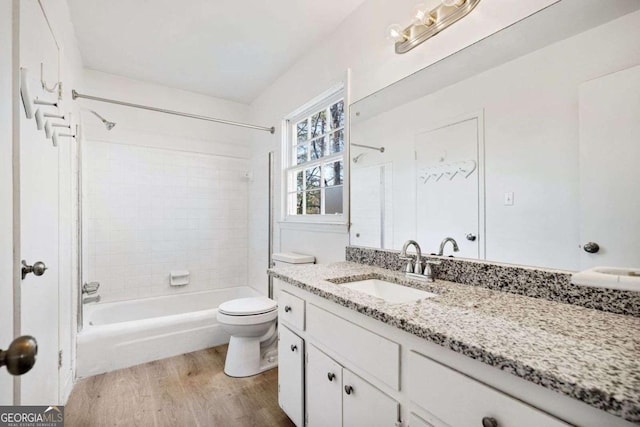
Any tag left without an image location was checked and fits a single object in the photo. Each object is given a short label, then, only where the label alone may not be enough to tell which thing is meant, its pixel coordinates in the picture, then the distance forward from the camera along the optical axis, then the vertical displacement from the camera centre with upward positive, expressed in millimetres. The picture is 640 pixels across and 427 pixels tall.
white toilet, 2111 -868
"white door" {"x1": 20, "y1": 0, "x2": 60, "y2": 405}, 1010 -16
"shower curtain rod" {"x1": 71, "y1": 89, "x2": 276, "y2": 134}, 2102 +851
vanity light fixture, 1304 +924
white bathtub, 2154 -983
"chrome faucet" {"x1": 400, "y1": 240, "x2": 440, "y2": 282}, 1357 -255
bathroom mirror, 913 +273
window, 2186 +431
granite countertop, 515 -297
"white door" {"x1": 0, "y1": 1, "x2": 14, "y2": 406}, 825 +41
